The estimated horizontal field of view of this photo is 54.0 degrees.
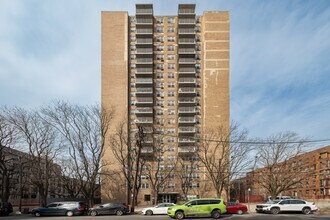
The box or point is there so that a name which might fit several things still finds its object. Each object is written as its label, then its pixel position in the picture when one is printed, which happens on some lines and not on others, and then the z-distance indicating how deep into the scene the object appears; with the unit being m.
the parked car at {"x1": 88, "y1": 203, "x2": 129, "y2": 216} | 35.18
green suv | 27.62
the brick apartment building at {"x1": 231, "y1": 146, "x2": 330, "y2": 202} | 58.28
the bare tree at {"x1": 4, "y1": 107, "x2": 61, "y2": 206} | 45.31
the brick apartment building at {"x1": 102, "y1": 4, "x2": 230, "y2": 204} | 85.88
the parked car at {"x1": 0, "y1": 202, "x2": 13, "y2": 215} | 37.00
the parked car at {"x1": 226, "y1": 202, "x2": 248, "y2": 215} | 34.66
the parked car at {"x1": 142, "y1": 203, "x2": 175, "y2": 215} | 35.25
